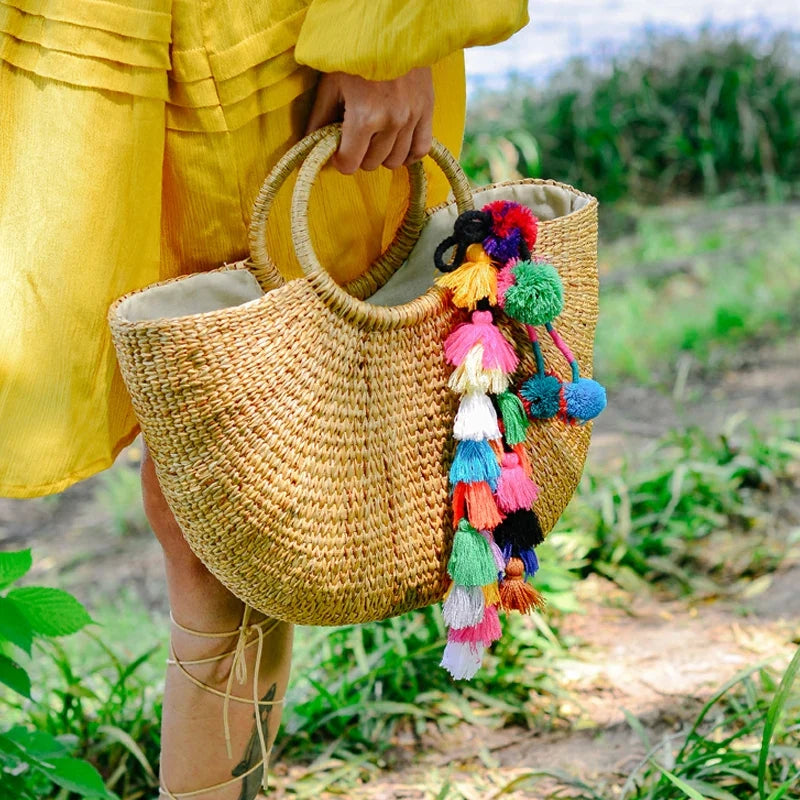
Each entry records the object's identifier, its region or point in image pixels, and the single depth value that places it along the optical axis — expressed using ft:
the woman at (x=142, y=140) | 7.45
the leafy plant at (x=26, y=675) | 8.15
